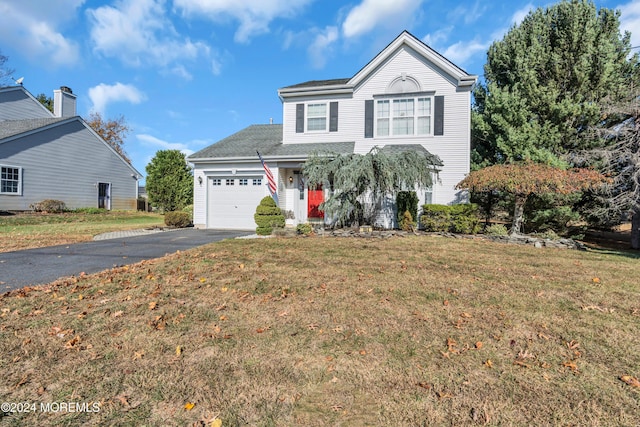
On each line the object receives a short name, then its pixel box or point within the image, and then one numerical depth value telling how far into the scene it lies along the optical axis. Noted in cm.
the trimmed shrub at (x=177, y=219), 1420
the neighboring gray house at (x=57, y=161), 1769
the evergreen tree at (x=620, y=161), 982
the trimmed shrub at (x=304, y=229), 1077
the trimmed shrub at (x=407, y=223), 1133
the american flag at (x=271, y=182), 1274
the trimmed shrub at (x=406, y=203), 1178
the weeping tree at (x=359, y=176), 1028
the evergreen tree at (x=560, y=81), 1205
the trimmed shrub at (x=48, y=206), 1841
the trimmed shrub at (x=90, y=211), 2009
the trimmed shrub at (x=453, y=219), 1097
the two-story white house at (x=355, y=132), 1279
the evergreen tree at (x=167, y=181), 2378
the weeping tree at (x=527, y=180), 950
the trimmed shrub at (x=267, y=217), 1096
